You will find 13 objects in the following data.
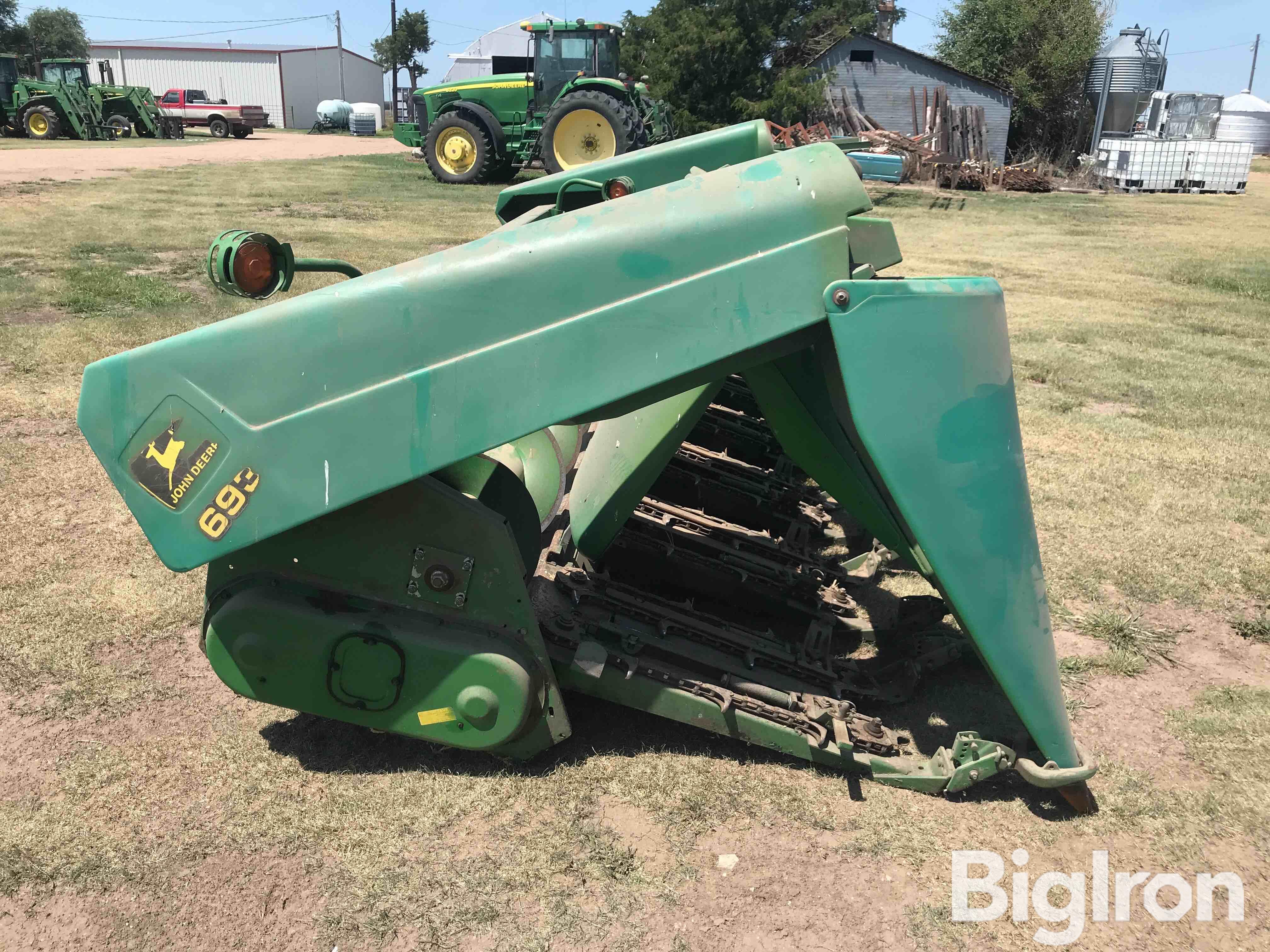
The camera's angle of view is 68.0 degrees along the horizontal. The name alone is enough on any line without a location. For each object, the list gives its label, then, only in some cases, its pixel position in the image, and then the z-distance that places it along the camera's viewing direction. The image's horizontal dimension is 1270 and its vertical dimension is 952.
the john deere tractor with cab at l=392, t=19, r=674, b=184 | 15.15
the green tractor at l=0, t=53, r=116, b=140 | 25.44
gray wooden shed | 23.19
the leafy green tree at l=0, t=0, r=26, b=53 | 47.62
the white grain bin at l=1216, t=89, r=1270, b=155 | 33.25
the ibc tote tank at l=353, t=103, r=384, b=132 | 43.97
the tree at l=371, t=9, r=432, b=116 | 55.50
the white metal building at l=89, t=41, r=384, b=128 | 51.75
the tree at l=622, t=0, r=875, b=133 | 18.33
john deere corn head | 2.04
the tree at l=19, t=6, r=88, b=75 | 49.03
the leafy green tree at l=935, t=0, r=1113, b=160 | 26.33
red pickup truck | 33.09
